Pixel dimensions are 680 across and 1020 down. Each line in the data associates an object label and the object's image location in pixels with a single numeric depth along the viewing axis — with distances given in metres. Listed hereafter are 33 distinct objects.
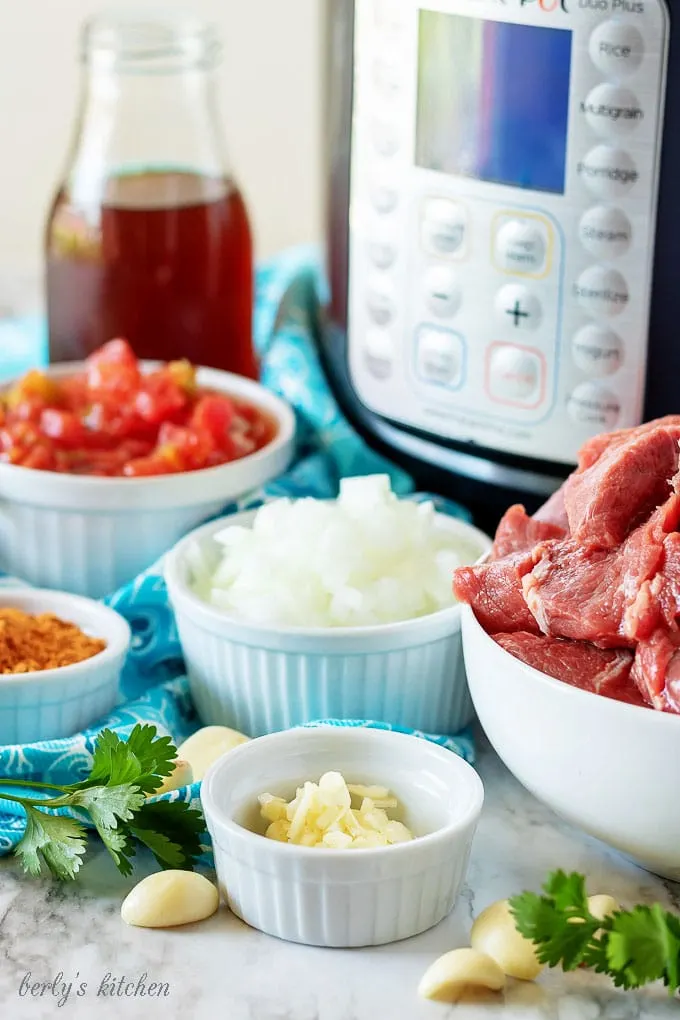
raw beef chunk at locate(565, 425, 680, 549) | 0.75
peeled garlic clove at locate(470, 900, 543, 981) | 0.71
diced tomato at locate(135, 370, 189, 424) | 0.90
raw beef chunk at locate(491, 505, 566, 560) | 0.79
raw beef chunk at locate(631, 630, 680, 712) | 0.72
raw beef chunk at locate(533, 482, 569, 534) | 0.80
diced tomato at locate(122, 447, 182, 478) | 0.88
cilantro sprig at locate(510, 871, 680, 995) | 0.69
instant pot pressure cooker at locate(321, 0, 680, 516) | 0.81
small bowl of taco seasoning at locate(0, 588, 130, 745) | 0.79
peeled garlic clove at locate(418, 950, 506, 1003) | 0.71
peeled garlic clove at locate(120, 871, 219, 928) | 0.73
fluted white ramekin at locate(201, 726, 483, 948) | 0.72
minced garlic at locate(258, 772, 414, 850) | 0.73
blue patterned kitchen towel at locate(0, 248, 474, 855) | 0.78
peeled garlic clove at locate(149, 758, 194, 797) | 0.77
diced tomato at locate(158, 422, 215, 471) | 0.88
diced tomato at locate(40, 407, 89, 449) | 0.89
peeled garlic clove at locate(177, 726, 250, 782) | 0.79
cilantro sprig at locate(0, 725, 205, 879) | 0.74
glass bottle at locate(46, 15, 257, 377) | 0.95
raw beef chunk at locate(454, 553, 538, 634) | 0.76
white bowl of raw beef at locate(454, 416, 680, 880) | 0.72
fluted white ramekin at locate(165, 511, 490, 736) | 0.80
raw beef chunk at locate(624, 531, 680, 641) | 0.73
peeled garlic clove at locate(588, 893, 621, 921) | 0.72
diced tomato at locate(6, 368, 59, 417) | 0.91
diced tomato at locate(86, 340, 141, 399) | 0.90
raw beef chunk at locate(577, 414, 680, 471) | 0.78
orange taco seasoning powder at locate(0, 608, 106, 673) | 0.80
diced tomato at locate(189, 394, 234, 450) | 0.89
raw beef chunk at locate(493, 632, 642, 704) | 0.73
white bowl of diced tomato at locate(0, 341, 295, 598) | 0.87
